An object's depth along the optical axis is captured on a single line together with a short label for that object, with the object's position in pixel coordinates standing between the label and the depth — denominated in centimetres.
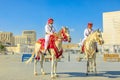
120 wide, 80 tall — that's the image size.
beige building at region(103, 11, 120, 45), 17762
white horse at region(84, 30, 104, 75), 1460
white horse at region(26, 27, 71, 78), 1381
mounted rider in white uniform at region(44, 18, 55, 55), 1447
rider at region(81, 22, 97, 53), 1616
